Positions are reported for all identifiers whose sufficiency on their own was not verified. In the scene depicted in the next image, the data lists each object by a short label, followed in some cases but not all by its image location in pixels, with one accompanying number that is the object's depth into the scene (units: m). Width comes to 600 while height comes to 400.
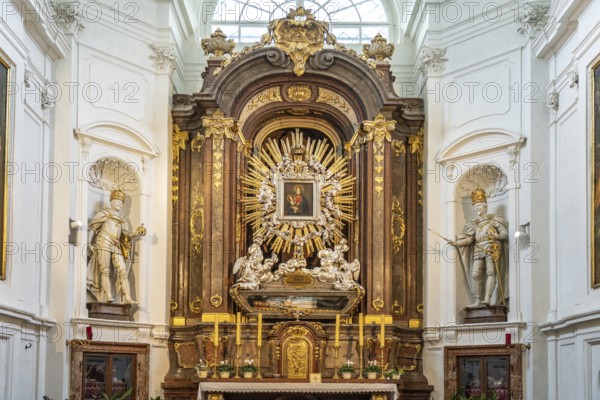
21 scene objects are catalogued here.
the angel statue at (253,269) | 21.98
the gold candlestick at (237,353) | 21.35
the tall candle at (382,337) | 21.19
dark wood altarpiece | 21.92
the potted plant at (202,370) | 20.48
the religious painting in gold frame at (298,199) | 22.81
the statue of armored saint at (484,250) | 21.19
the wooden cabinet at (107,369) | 20.08
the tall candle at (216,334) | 21.19
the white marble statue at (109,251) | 21.16
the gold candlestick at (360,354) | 21.41
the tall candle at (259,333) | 21.06
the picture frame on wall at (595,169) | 17.28
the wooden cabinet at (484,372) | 20.23
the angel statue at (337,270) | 22.09
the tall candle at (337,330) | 21.23
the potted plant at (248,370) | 20.64
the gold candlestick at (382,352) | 21.14
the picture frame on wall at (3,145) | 17.47
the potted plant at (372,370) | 20.55
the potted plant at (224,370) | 20.61
